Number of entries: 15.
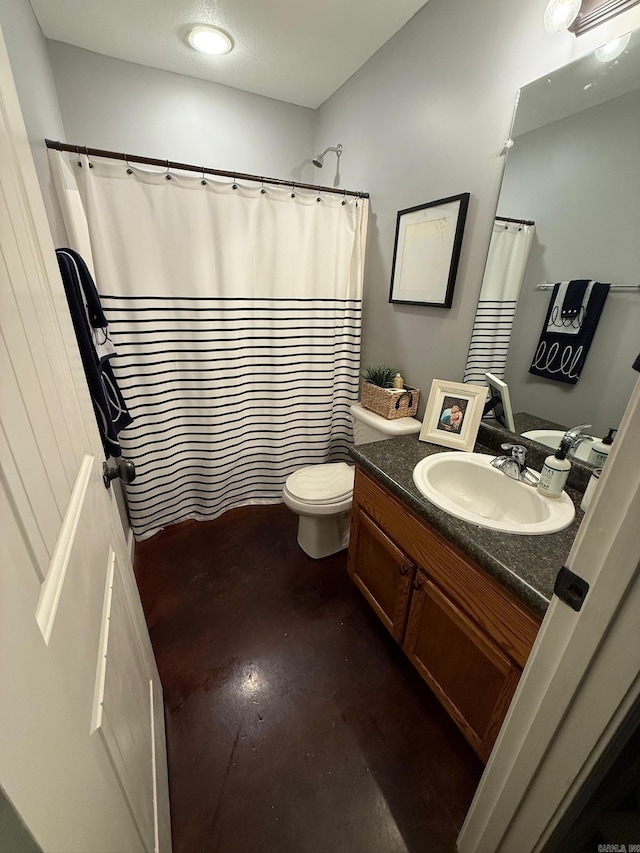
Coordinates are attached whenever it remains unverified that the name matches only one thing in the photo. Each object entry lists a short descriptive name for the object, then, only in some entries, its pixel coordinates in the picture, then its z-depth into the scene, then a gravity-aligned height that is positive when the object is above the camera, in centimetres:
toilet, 170 -96
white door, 32 -36
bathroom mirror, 96 +30
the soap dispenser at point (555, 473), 105 -50
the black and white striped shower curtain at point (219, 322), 154 -16
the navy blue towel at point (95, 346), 117 -21
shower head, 199 +80
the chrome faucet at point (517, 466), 117 -56
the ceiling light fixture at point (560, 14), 94 +76
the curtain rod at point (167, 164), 133 +52
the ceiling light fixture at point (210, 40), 152 +109
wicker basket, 171 -51
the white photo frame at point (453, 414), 140 -47
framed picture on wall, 143 +20
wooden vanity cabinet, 89 -92
